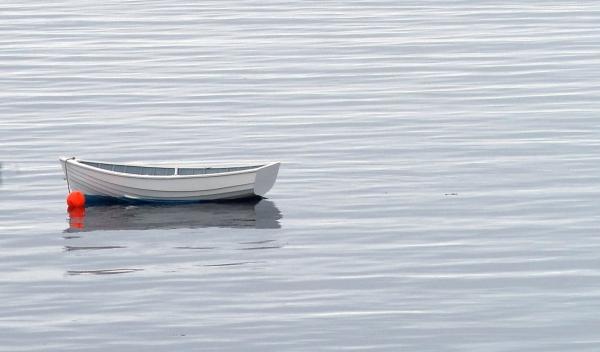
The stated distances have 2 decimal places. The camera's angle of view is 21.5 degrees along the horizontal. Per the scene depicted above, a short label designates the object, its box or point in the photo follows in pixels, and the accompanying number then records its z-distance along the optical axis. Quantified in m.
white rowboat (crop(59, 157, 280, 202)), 57.47
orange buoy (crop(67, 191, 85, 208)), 56.94
